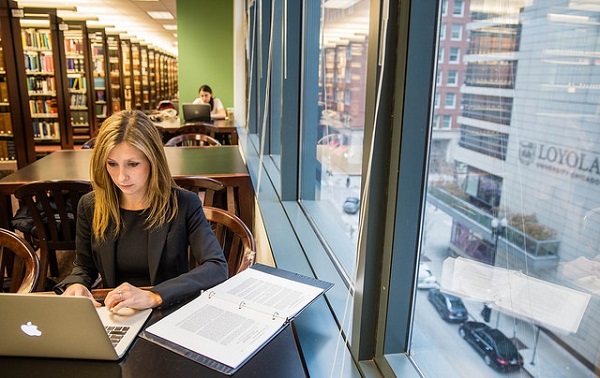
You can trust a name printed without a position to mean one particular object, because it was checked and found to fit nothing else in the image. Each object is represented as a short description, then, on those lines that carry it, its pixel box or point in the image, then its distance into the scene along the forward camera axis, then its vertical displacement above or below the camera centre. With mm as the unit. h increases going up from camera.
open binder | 951 -541
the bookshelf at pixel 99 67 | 9055 +294
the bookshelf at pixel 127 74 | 11237 +206
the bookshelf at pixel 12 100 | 5559 -251
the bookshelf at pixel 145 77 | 13328 +175
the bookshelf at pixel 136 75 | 11891 +215
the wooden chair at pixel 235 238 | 1528 -544
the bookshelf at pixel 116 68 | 10117 +318
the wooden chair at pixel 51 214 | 2238 -704
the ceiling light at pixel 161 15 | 8518 +1294
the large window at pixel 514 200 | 582 -171
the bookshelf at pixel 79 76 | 8234 +96
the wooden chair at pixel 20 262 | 1385 -565
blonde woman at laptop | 1449 -435
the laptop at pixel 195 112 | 5352 -322
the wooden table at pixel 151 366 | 903 -563
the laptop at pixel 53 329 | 915 -502
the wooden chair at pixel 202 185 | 2238 -487
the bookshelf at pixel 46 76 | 6977 +74
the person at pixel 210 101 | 6164 -224
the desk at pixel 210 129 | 4508 -478
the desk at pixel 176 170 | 2691 -548
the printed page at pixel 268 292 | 1131 -538
